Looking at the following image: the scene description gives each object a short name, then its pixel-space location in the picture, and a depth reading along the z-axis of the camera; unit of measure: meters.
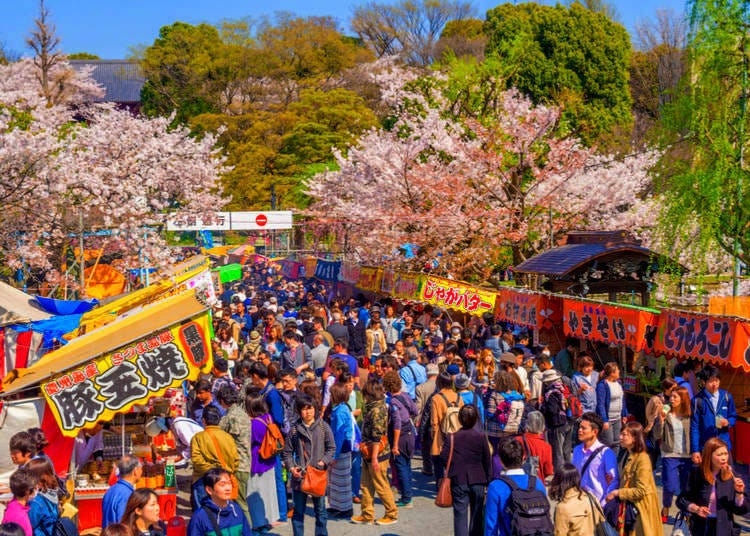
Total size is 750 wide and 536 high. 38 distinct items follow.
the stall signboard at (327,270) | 31.02
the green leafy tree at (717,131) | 14.91
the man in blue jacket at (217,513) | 6.54
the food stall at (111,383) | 9.22
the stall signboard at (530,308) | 16.17
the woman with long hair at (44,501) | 6.76
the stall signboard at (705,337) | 11.32
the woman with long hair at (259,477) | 9.54
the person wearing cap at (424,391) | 11.98
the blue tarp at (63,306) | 16.22
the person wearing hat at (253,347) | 15.76
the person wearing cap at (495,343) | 15.44
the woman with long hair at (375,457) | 10.02
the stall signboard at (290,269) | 36.66
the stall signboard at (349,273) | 27.62
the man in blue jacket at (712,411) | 10.39
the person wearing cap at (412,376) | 12.91
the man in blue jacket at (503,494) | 6.76
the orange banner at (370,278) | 24.84
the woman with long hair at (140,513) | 6.16
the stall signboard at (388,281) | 23.22
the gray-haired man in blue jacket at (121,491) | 7.23
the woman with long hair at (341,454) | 10.04
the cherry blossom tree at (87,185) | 20.88
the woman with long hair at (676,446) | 9.92
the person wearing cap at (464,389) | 10.52
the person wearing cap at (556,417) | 11.52
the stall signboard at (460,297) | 18.86
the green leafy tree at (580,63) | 50.94
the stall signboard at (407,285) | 20.66
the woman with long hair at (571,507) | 6.59
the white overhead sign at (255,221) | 42.56
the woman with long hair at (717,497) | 7.48
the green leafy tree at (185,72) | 58.69
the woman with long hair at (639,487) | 7.64
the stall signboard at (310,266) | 34.02
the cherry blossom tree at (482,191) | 24.83
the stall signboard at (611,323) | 13.22
